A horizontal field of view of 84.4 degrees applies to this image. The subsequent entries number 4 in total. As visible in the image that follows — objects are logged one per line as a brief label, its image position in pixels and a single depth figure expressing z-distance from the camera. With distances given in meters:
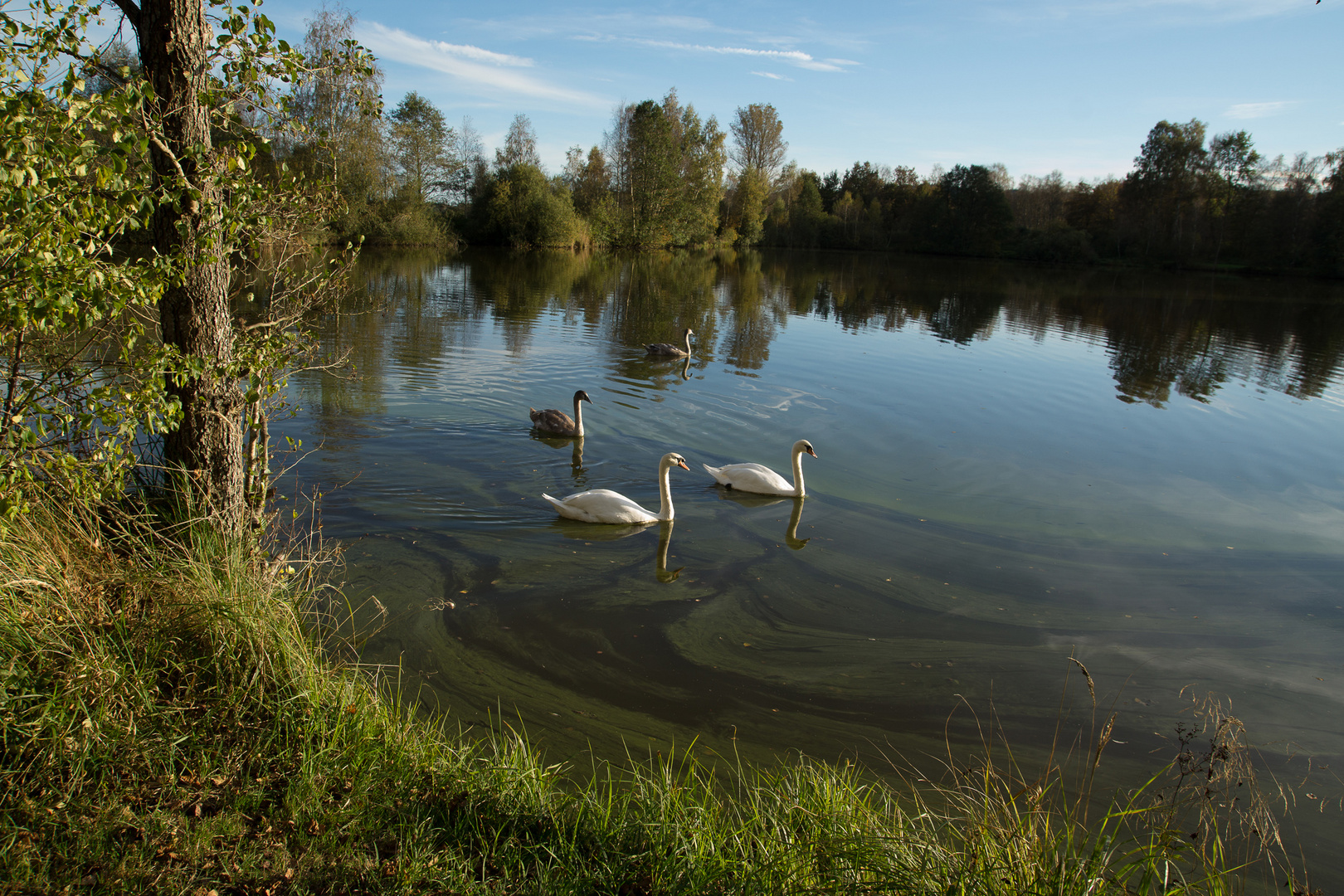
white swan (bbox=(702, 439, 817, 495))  8.26
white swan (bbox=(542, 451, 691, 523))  7.28
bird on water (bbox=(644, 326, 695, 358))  15.89
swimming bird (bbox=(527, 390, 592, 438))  10.09
